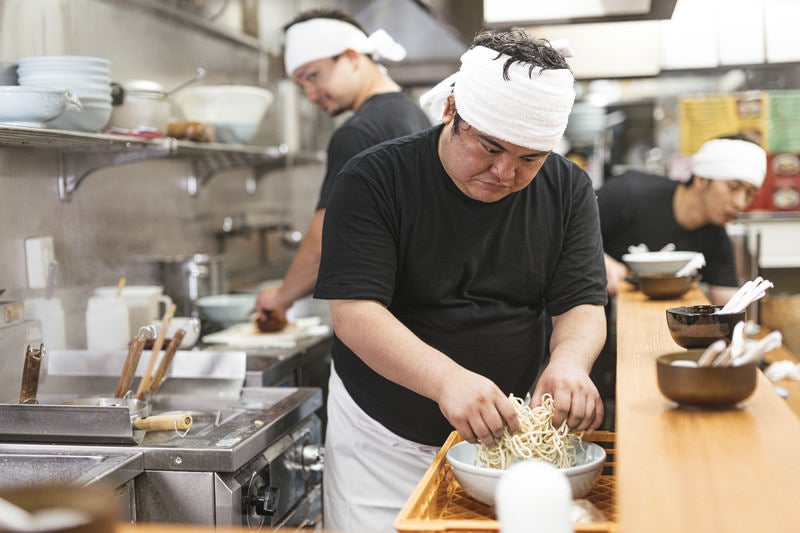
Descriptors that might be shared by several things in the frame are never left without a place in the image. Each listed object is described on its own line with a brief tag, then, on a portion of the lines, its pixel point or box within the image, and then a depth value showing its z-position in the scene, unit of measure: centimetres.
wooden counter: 101
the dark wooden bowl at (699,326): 169
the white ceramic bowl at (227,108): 344
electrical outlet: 269
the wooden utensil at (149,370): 239
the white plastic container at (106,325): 278
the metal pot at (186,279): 339
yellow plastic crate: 123
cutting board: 318
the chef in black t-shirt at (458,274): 176
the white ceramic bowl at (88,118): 241
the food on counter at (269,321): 330
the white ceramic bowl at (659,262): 298
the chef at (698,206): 369
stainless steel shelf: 231
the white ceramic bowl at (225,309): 345
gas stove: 204
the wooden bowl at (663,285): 272
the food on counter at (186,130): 314
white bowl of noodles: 139
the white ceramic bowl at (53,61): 239
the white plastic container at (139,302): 292
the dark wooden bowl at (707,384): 133
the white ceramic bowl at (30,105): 213
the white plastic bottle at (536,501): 98
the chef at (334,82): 310
